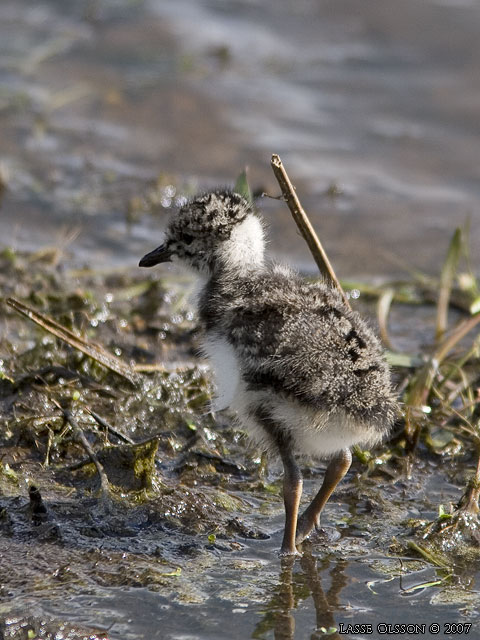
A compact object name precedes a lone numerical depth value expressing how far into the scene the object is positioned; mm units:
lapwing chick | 6973
